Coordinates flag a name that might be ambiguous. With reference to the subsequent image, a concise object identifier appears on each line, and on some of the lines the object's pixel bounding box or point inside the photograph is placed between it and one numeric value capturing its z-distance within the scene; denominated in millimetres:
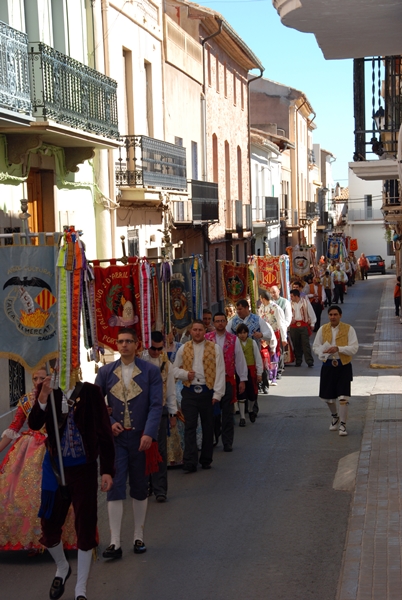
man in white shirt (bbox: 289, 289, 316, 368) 19156
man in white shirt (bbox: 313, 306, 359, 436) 12047
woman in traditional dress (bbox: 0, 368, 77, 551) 7160
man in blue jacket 7344
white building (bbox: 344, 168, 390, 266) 81750
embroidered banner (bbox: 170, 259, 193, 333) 12812
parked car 65125
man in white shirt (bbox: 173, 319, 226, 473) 10078
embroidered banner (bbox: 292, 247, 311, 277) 31062
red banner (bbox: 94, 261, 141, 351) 10867
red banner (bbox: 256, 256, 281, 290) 19719
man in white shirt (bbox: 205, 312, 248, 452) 11273
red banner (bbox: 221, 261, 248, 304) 17812
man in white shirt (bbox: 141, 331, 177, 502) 8914
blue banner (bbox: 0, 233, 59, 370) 8688
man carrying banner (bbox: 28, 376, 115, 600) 6375
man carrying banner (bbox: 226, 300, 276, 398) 13648
